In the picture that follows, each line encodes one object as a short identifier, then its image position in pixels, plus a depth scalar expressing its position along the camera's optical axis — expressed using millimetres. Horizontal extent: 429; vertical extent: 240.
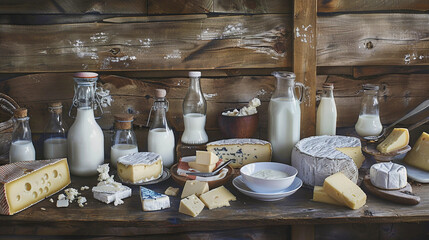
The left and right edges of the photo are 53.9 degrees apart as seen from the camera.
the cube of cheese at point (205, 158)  1696
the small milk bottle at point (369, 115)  1972
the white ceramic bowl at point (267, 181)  1538
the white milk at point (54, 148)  1901
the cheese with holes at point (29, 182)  1467
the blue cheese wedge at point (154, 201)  1512
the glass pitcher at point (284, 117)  1891
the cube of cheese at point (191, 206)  1476
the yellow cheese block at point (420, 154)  1799
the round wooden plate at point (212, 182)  1671
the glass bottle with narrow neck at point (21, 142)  1786
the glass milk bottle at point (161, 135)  1927
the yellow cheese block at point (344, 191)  1506
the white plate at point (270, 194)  1544
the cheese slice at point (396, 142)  1813
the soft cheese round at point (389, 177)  1582
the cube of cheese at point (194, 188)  1584
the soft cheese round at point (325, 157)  1628
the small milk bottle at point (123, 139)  1865
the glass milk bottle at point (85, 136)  1801
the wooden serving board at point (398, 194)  1525
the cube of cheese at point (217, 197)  1546
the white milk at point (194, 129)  1967
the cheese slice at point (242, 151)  1852
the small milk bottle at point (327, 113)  1990
